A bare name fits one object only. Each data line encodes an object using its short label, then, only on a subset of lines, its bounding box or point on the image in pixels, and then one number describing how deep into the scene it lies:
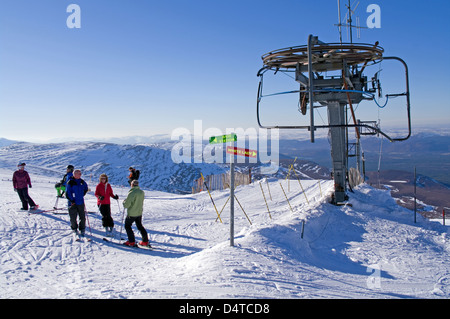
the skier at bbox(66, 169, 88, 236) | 8.92
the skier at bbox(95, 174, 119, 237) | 9.41
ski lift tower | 9.70
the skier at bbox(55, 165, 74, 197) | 11.66
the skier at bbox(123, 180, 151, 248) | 8.61
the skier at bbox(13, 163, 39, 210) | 11.57
